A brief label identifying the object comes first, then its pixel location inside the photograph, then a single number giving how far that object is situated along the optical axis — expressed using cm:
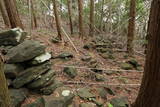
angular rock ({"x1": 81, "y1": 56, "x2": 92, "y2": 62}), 689
